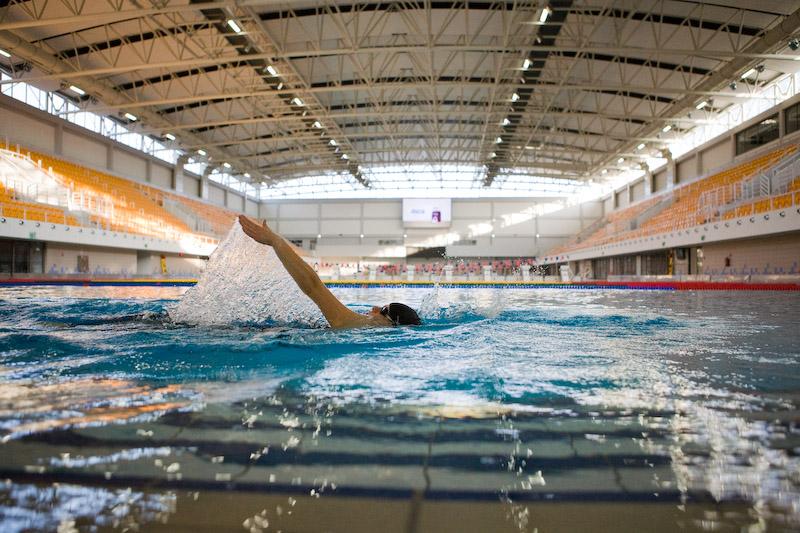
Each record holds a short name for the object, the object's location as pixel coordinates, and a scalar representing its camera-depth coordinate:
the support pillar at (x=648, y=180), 29.08
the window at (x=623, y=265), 26.90
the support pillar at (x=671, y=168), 25.97
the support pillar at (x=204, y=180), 31.42
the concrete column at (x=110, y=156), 23.09
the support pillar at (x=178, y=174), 28.30
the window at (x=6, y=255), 16.48
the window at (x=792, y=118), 17.02
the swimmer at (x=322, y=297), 3.77
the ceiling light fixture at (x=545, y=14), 12.04
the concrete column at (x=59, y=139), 19.79
